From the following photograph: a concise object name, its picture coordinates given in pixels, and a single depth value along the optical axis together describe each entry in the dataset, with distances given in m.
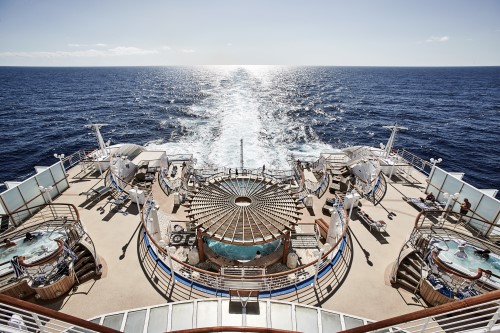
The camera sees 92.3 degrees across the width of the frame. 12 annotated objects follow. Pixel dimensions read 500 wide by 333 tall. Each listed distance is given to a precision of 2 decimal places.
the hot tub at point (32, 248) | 14.23
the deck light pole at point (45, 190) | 20.16
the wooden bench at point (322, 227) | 20.00
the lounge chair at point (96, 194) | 23.37
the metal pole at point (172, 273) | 14.67
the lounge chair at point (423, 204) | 21.67
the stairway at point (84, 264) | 15.16
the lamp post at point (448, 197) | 18.74
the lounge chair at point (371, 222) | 19.22
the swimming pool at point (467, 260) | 13.72
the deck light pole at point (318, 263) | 13.73
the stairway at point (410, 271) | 14.83
